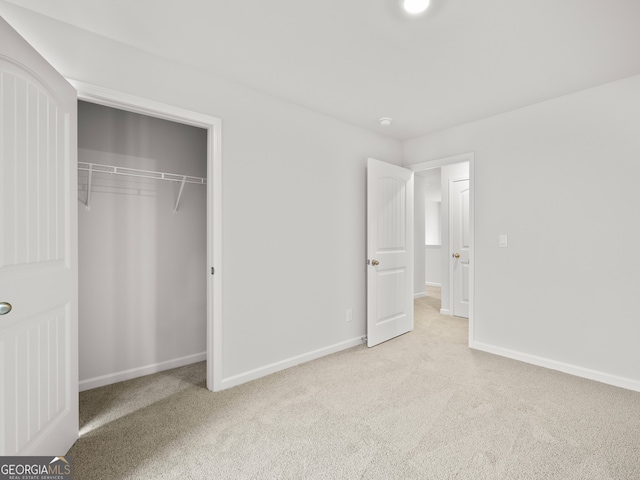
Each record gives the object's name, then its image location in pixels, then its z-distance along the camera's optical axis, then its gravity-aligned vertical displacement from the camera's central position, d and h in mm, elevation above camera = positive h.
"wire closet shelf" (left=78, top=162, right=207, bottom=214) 2406 +553
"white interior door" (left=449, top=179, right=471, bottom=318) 4591 -83
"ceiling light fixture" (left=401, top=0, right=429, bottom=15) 1634 +1219
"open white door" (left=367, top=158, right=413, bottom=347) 3363 -121
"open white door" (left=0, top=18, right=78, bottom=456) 1290 -65
